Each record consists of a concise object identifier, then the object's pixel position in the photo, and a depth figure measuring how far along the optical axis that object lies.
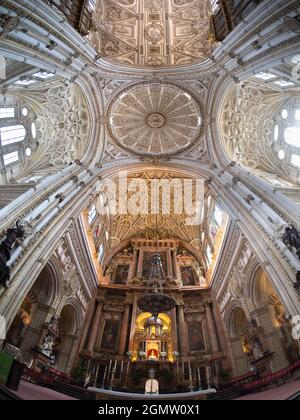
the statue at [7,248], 8.74
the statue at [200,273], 21.74
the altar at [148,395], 10.91
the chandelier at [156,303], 13.98
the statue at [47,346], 13.18
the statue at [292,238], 9.14
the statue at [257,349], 13.09
